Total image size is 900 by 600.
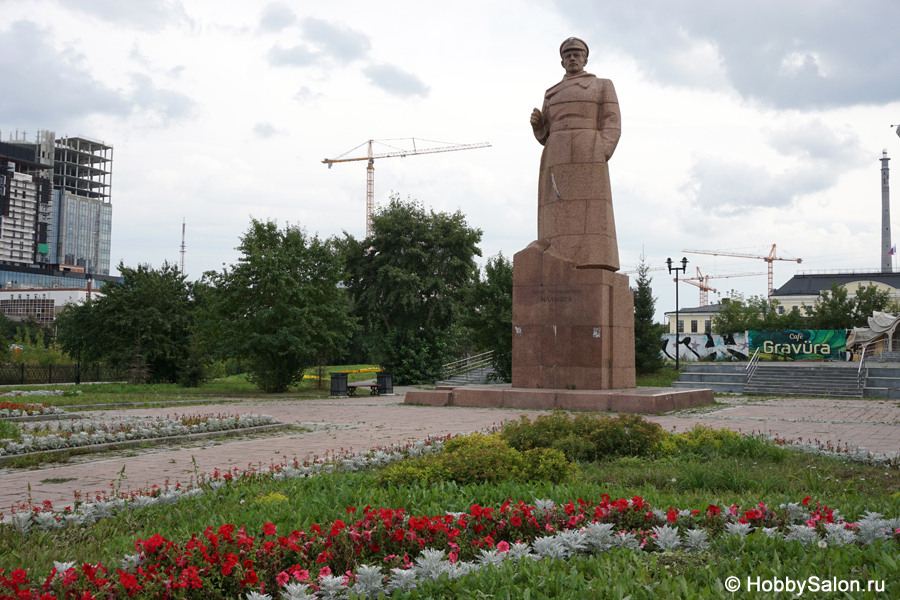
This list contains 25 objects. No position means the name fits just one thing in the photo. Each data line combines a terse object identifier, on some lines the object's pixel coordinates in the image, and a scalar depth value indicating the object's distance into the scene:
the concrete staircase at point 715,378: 24.30
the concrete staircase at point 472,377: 30.63
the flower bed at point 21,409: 12.74
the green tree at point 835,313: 44.16
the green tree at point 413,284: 28.86
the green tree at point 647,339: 29.70
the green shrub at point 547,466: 5.87
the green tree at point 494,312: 26.09
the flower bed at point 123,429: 8.41
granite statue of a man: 16.03
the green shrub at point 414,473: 5.68
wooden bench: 21.81
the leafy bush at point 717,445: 7.45
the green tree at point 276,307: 21.38
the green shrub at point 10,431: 8.92
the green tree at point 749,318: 46.22
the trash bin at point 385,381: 22.33
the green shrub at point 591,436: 7.59
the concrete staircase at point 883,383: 22.14
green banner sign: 36.81
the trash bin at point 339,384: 21.73
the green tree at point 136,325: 26.94
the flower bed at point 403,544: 3.20
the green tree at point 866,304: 44.19
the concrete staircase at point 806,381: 23.00
